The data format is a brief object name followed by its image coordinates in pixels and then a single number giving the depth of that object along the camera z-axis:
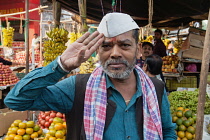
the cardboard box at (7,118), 3.01
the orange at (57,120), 2.43
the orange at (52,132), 2.21
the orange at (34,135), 2.39
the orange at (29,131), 2.40
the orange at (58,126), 2.26
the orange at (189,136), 2.28
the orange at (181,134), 2.28
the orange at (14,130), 2.42
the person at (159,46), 5.75
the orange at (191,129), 2.30
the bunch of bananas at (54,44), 3.51
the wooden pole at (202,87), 1.62
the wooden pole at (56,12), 3.19
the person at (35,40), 9.30
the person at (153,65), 3.15
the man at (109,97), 1.20
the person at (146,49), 4.54
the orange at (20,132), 2.37
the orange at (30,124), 2.46
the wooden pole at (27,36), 3.20
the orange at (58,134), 2.16
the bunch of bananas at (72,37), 7.22
